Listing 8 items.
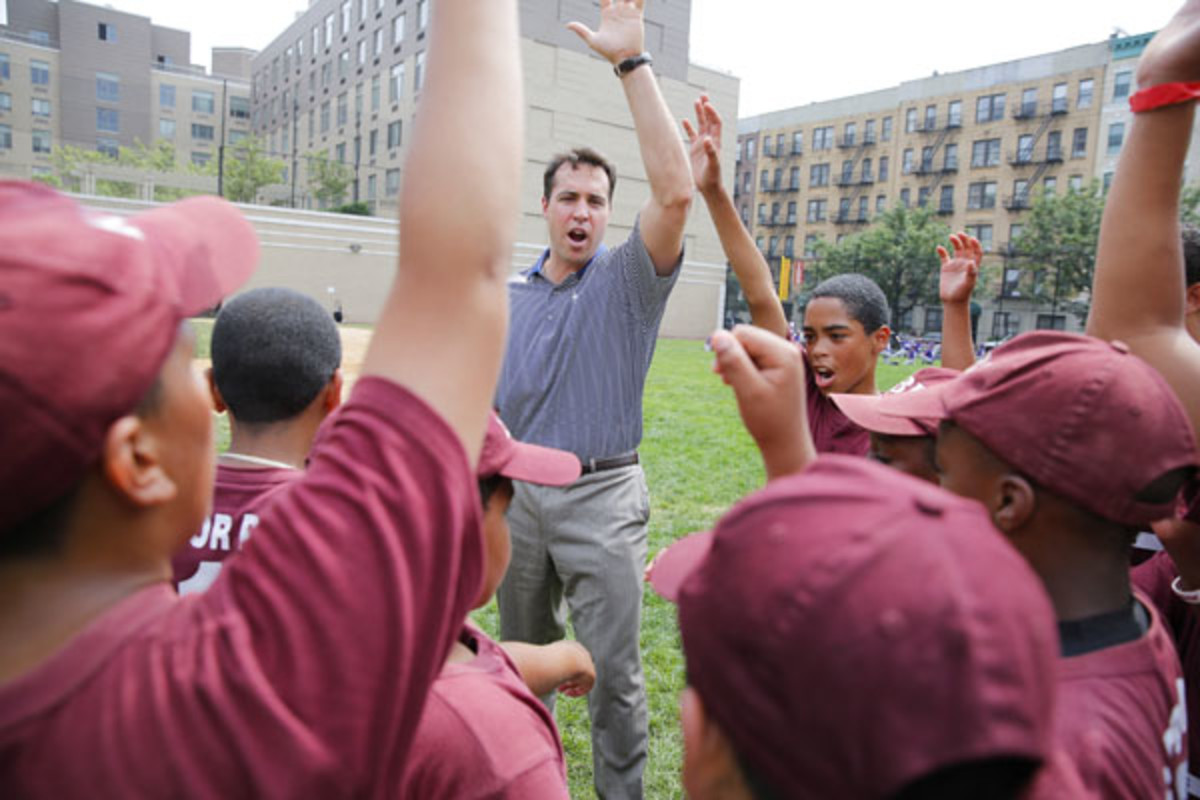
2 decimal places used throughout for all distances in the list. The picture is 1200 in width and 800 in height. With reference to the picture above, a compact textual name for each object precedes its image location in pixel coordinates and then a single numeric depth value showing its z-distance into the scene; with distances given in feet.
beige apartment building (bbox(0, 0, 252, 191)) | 233.96
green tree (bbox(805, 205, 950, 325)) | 184.75
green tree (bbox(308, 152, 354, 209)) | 176.35
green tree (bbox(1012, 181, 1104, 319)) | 162.40
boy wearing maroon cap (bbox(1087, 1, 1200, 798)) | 5.79
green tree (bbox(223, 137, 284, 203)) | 177.78
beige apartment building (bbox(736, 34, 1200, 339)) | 181.98
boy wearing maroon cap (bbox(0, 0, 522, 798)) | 2.64
